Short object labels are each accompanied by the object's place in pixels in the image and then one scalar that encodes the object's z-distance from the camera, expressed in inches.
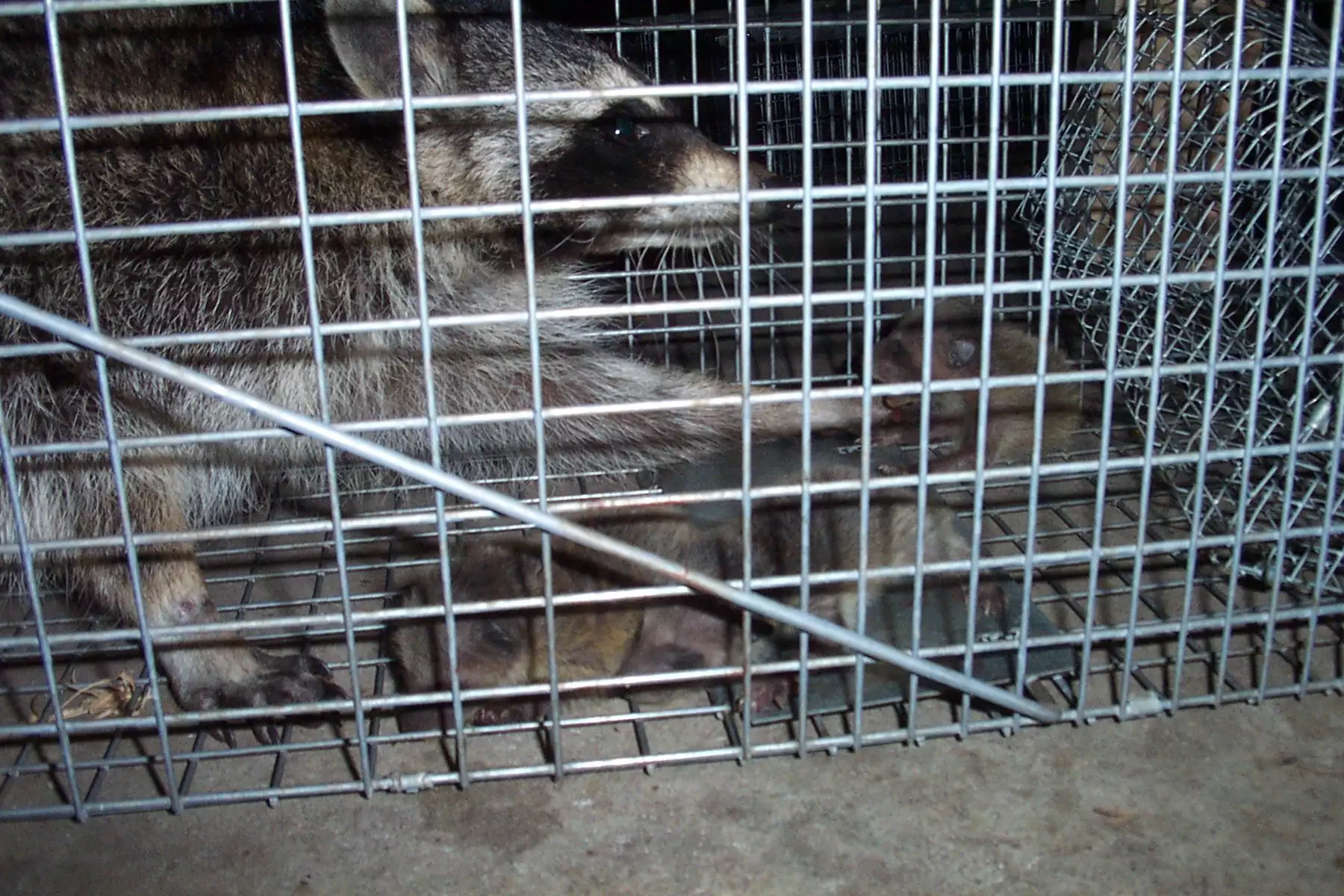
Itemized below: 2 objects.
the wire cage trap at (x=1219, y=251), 12.2
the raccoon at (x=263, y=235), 16.5
